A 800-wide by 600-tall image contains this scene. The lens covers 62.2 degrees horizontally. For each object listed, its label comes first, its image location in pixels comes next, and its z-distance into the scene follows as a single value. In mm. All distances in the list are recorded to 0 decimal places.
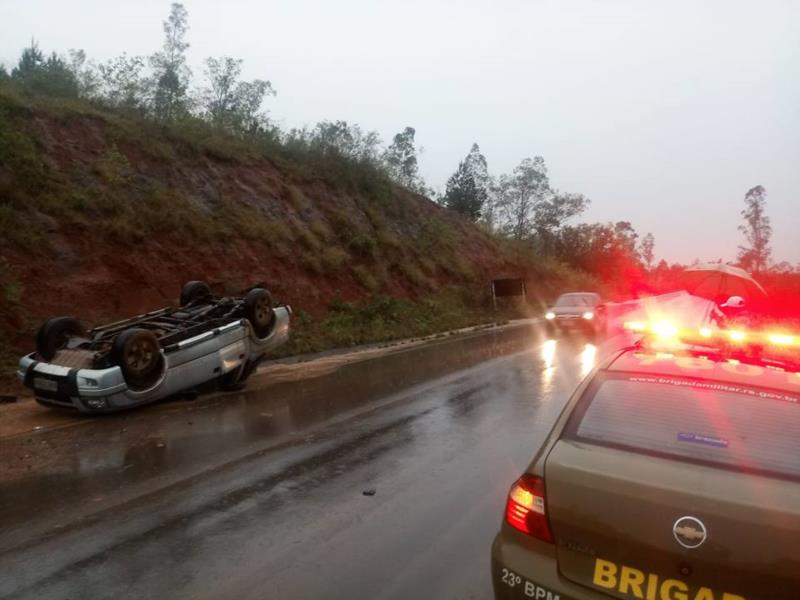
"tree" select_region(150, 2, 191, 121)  25156
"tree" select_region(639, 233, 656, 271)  92525
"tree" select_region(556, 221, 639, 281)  58812
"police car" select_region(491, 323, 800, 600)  2633
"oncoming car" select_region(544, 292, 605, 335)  21828
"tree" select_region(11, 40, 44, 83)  36006
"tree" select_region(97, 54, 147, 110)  23808
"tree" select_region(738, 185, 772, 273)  50906
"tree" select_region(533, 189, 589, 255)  61375
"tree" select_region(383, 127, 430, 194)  49750
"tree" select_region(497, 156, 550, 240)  61438
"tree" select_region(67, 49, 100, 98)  24453
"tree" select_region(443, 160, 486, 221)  48594
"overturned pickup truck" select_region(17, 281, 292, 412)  8836
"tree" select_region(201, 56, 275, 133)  30734
